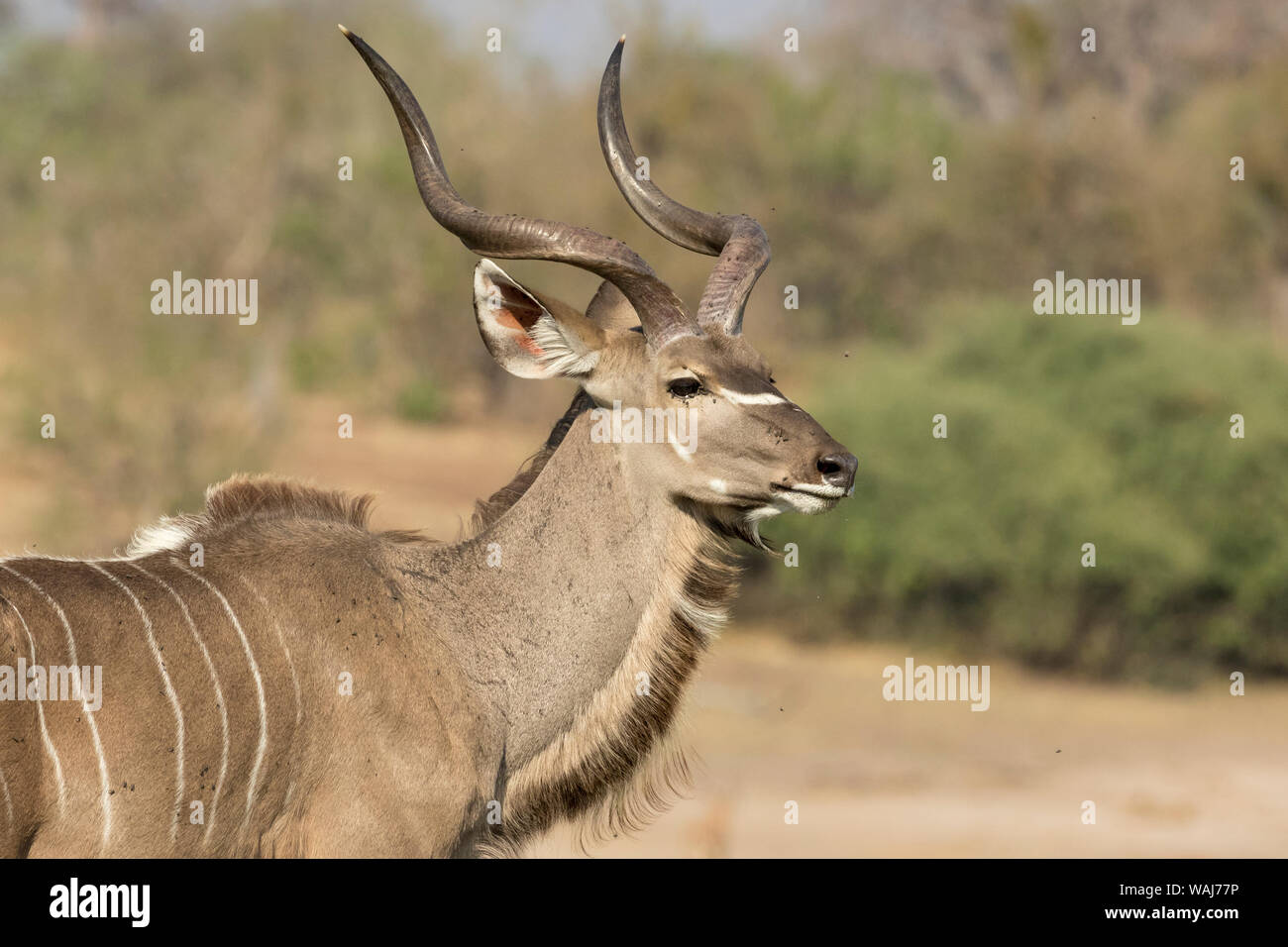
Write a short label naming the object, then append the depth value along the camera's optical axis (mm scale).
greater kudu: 6812
